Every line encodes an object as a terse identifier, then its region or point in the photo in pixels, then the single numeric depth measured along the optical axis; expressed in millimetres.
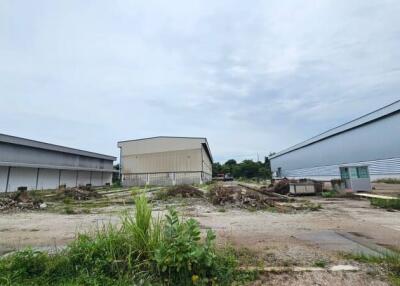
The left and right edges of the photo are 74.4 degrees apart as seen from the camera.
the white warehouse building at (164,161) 35809
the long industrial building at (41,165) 22375
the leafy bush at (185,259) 2949
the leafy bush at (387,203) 10742
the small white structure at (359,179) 17733
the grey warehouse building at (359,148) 25062
